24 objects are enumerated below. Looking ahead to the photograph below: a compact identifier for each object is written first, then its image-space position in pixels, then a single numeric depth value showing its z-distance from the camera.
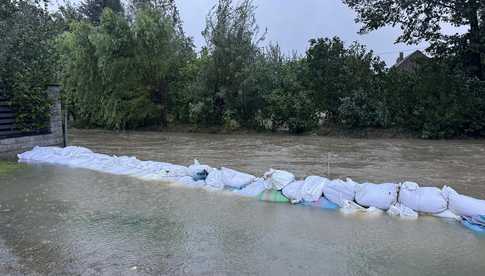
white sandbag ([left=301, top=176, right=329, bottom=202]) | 5.60
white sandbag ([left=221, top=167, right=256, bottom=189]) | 6.34
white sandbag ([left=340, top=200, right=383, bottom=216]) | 5.12
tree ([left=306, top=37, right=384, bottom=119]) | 14.48
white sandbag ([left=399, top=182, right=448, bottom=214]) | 5.00
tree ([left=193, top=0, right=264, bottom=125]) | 15.35
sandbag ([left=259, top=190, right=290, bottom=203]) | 5.74
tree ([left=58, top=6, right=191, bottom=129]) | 16.19
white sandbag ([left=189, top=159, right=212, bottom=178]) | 6.96
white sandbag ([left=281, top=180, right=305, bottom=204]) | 5.65
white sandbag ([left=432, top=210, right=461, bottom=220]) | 4.87
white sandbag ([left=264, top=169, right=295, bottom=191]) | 5.95
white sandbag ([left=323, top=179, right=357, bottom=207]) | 5.44
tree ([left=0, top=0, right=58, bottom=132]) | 8.76
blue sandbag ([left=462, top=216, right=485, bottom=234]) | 4.52
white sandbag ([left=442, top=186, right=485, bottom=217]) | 4.73
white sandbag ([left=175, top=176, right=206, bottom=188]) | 6.70
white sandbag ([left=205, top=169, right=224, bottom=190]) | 6.51
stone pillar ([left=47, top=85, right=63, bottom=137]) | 10.41
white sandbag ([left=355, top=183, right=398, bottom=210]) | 5.20
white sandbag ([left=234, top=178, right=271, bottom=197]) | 6.04
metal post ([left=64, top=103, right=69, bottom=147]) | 10.94
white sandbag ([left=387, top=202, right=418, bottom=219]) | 4.98
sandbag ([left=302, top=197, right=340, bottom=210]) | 5.40
